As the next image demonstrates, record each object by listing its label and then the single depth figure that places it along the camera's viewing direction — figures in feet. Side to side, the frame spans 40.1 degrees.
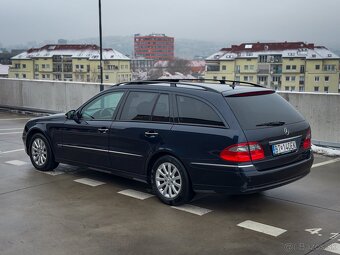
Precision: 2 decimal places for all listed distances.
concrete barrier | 32.01
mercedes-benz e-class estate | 17.40
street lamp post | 49.04
